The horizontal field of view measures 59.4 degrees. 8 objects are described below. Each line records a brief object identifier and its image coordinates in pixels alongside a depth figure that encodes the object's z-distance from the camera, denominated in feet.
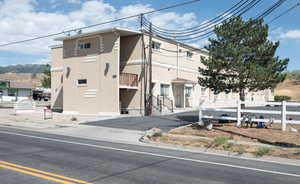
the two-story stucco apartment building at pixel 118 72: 74.90
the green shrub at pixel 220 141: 35.42
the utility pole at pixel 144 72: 75.11
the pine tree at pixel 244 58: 47.44
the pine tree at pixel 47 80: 163.28
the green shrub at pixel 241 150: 31.65
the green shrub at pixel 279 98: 175.75
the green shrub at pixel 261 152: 30.68
